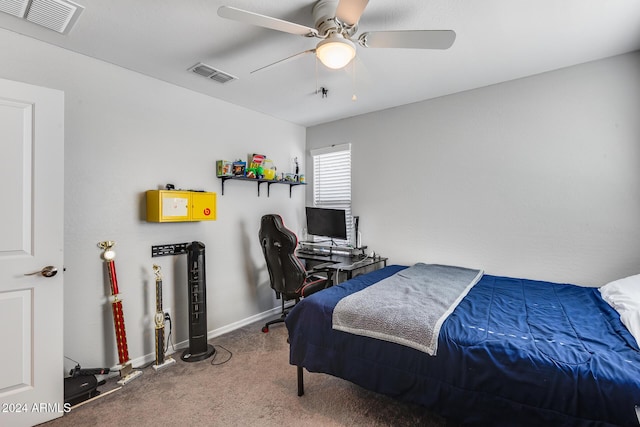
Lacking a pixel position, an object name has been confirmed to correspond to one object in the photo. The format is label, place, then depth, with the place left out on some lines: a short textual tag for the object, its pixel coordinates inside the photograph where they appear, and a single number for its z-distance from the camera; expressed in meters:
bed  1.22
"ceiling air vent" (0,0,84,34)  1.72
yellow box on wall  2.56
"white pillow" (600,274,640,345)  1.50
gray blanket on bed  1.61
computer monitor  3.55
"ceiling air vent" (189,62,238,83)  2.52
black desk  3.07
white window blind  3.92
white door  1.80
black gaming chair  2.96
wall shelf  3.26
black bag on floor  1.99
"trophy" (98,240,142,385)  2.32
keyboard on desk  3.67
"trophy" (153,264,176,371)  2.53
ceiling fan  1.56
